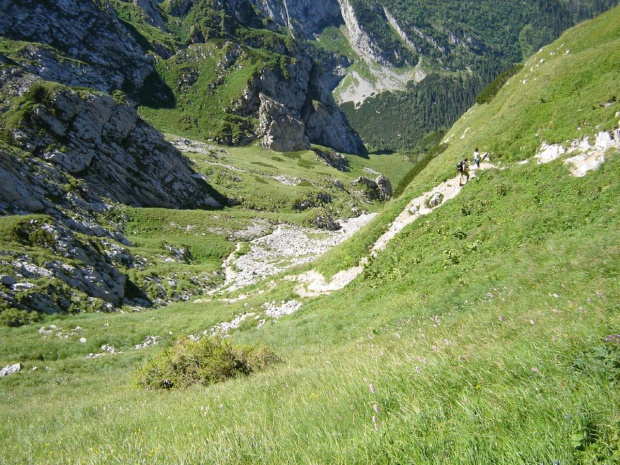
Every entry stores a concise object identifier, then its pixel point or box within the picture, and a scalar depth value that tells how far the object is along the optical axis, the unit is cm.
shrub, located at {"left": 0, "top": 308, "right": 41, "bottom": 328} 2046
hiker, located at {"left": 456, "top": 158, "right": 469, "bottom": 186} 2059
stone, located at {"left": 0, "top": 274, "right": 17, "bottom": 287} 2225
